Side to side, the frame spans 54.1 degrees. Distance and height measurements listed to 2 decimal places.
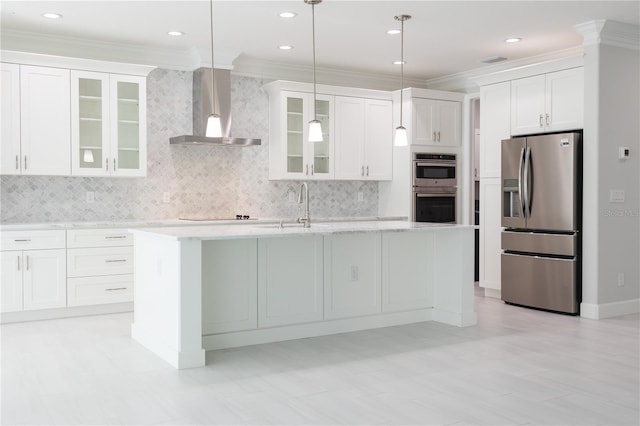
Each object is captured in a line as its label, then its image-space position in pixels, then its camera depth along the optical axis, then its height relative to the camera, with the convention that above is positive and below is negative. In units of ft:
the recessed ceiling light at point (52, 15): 17.03 +5.16
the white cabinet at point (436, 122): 24.31 +3.19
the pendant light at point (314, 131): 15.37 +1.76
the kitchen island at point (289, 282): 13.14 -1.96
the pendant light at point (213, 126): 13.91 +1.71
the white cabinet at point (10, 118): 17.98 +2.44
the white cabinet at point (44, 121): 18.31 +2.41
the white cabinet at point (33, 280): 17.49 -2.20
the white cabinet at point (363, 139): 23.85 +2.49
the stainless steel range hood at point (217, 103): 21.20 +3.39
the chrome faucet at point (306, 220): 15.79 -0.45
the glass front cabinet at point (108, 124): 19.13 +2.45
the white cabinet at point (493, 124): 20.99 +2.69
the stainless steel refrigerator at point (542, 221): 18.52 -0.56
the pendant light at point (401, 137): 16.34 +1.71
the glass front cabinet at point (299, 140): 22.70 +2.31
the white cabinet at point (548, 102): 18.71 +3.13
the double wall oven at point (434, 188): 24.44 +0.58
